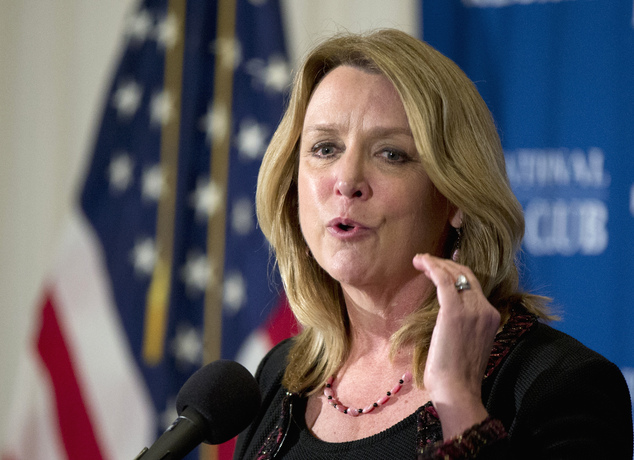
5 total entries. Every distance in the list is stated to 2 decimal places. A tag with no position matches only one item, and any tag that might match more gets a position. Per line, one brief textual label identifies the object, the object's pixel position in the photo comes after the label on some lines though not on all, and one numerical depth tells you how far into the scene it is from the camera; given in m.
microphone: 2.40
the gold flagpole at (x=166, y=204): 7.08
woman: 2.45
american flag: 6.92
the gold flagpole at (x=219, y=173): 6.94
